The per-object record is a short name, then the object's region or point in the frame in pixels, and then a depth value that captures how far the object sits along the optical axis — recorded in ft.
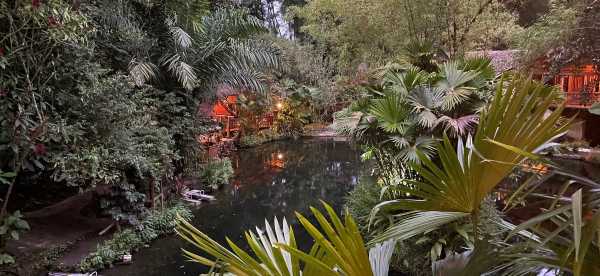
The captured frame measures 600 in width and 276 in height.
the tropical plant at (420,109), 14.49
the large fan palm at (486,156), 4.16
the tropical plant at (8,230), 13.53
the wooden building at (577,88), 28.40
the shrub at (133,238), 17.20
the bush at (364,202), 18.53
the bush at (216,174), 30.22
